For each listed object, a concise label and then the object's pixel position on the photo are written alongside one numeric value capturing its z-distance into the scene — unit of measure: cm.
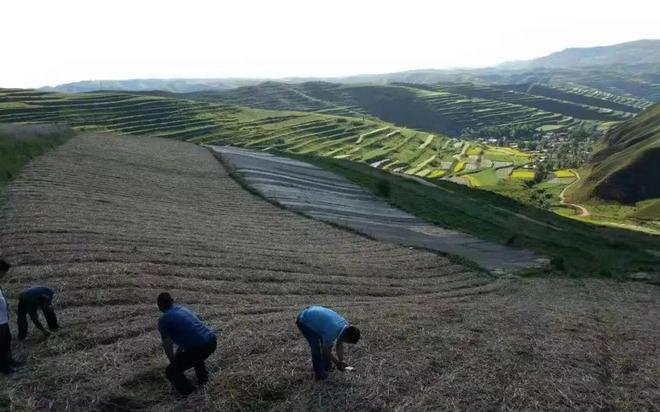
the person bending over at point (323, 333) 1201
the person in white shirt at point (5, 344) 1250
